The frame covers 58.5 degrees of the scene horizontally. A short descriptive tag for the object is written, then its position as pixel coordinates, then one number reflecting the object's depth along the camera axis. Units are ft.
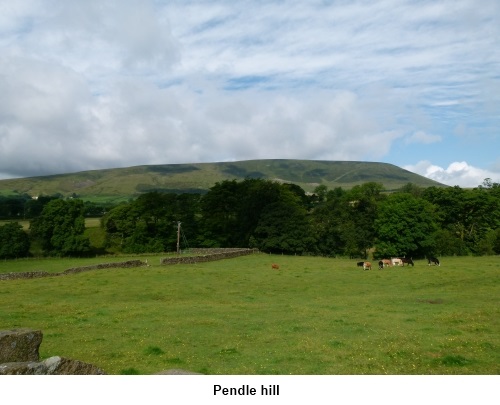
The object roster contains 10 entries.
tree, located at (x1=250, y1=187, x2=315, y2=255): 243.60
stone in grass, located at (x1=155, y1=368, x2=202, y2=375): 28.40
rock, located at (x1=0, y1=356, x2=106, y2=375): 27.40
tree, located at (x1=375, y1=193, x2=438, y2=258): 229.66
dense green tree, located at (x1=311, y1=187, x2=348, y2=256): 269.44
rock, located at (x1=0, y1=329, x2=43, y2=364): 34.15
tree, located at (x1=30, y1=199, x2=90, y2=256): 269.64
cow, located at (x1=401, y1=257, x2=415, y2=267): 160.00
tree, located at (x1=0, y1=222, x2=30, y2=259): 268.41
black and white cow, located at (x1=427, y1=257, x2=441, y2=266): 156.77
